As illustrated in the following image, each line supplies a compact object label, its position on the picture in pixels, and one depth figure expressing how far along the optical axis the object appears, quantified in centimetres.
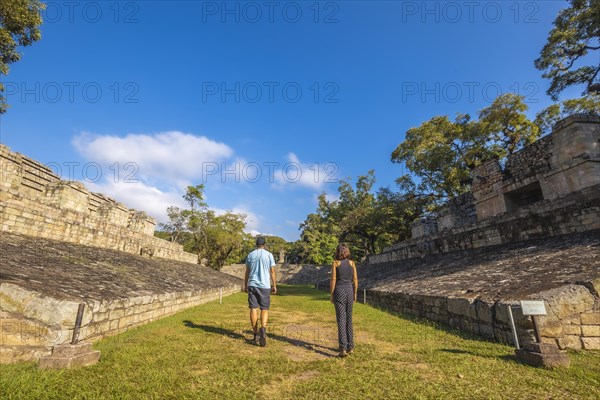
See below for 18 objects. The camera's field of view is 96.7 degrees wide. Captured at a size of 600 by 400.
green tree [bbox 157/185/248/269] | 3158
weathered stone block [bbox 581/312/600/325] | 400
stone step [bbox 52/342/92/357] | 334
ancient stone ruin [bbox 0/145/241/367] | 362
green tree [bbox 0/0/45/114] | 852
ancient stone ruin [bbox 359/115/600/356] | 411
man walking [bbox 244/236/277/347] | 514
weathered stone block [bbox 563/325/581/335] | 398
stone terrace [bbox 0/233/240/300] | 446
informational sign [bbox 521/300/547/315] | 347
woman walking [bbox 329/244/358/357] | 422
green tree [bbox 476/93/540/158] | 2075
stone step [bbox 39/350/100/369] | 321
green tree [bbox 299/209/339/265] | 4406
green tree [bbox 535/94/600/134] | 1919
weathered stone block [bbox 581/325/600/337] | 399
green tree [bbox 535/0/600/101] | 1379
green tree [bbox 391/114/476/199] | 2244
